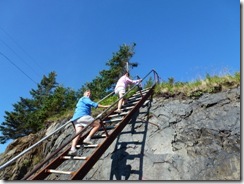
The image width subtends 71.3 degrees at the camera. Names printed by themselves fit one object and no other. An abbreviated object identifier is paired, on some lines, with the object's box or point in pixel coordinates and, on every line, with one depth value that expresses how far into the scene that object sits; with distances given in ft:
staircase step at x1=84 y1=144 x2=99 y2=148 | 13.29
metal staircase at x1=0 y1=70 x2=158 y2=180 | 11.48
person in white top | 21.05
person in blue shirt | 14.09
